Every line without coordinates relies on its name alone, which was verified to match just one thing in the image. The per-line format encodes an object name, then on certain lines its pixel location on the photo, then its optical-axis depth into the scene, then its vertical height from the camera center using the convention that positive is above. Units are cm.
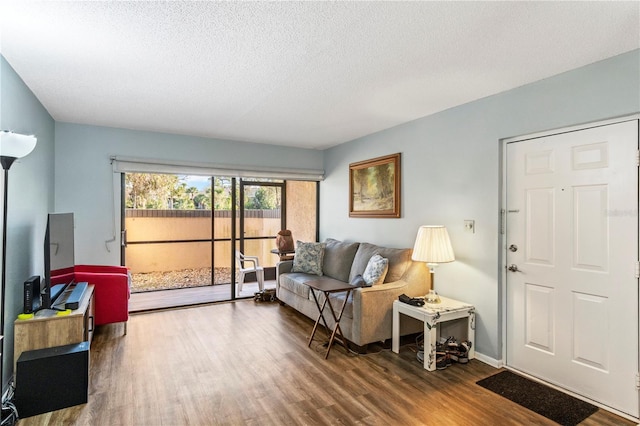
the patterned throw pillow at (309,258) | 480 -63
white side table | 301 -94
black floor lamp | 200 +37
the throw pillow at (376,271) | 356 -60
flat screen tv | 276 -39
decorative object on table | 558 -45
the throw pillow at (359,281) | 345 -69
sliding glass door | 538 -21
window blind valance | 448 +65
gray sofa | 332 -84
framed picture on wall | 427 +37
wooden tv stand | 250 -89
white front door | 234 -35
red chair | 362 -88
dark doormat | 232 -136
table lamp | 326 -32
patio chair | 543 -88
